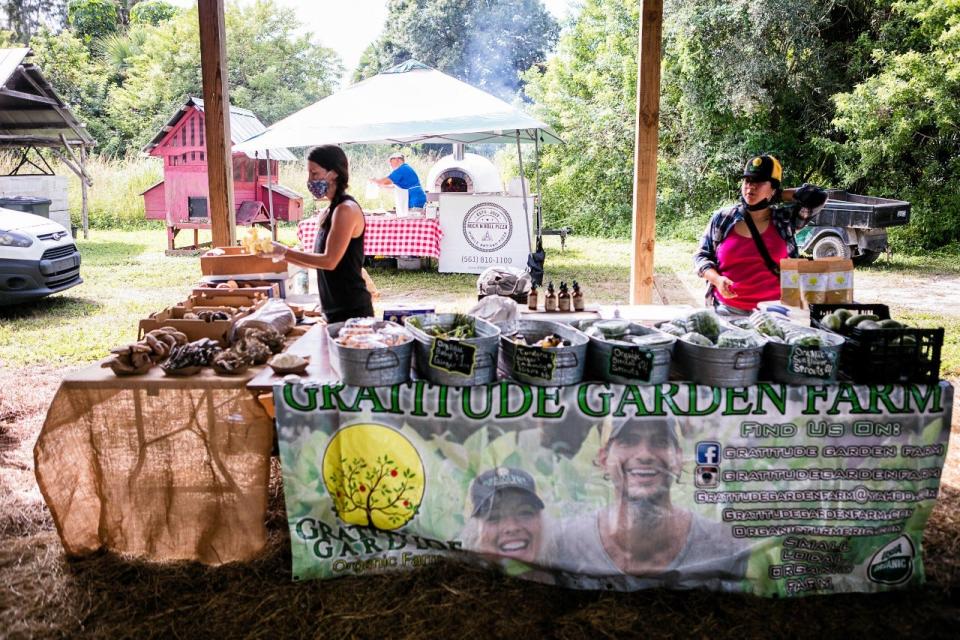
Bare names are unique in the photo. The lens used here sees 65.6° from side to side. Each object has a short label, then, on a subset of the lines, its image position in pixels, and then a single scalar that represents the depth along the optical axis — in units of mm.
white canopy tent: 8797
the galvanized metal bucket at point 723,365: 2600
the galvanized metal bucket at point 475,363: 2646
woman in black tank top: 3531
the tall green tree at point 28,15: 33312
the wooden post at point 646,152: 5125
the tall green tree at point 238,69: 25328
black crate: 2639
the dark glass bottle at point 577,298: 4227
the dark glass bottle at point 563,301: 4199
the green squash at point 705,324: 2900
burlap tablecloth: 2889
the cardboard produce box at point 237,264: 4730
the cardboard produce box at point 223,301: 4059
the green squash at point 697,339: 2721
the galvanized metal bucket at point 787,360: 2621
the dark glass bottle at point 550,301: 4195
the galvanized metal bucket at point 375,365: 2654
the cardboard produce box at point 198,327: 3404
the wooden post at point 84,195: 14000
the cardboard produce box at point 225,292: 4170
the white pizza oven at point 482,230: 10773
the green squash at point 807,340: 2650
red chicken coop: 13391
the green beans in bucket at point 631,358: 2625
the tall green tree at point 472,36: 29484
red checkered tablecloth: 11078
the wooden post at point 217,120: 5168
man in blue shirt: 11766
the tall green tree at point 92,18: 29547
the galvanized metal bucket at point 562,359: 2633
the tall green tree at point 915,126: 12711
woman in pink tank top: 3891
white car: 7766
